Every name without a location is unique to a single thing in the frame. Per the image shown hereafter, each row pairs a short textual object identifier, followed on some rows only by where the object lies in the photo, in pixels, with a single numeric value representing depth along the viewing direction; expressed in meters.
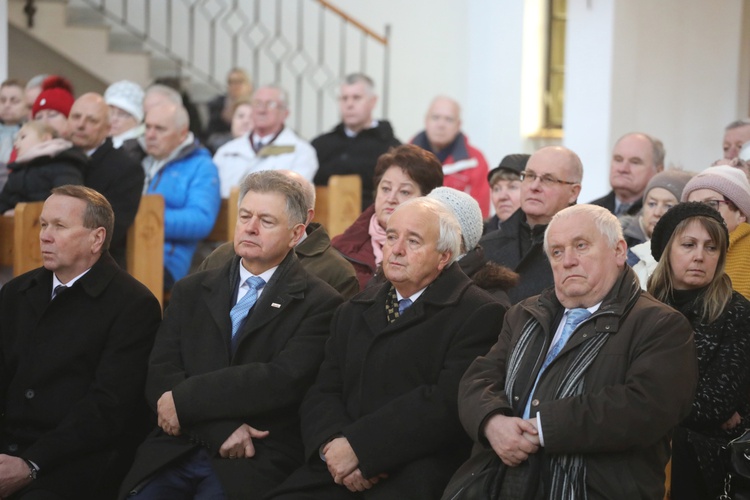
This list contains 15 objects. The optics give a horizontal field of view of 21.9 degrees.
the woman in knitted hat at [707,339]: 6.02
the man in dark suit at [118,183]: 9.11
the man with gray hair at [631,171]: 9.08
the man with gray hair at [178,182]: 10.23
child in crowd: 9.04
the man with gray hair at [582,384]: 5.24
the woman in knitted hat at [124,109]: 11.90
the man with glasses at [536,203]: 7.60
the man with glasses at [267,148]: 11.51
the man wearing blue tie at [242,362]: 6.20
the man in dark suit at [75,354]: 6.58
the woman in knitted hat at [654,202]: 7.91
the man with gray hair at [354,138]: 12.26
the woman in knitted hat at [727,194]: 7.17
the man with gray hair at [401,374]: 5.86
